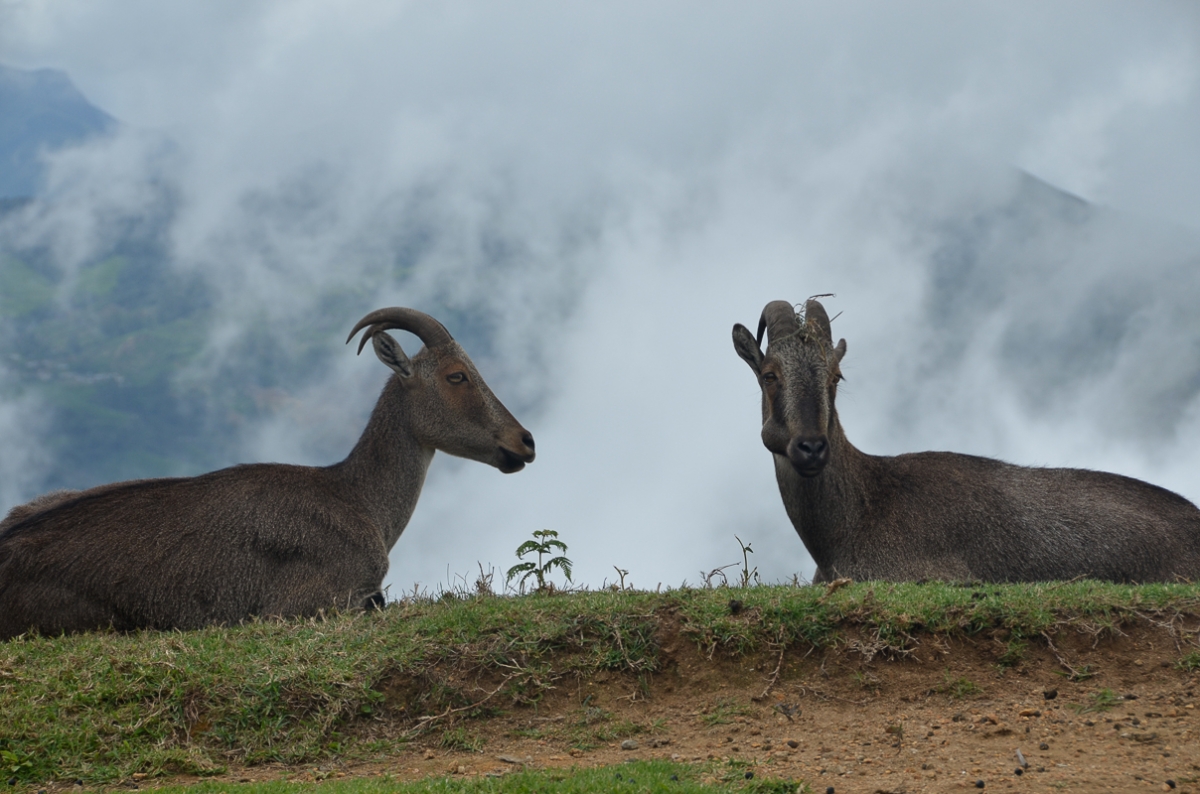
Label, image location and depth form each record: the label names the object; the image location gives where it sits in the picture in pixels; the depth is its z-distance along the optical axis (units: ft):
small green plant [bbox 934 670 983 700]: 48.06
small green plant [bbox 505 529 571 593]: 65.87
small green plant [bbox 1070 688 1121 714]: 45.24
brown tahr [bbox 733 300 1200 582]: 67.72
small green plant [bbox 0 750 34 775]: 46.91
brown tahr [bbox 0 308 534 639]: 65.87
